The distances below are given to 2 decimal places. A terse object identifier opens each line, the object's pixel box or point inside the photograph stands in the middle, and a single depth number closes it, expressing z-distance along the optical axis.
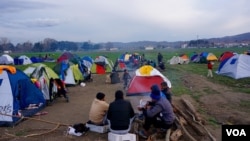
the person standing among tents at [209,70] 15.46
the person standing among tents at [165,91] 6.31
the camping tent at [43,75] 9.02
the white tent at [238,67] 14.72
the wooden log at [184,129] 5.25
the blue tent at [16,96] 6.88
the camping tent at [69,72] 12.15
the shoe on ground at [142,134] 5.47
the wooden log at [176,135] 5.27
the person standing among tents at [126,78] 11.76
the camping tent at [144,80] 9.83
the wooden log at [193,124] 5.64
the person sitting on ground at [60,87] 9.50
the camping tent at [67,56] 16.59
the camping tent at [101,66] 18.00
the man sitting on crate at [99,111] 5.82
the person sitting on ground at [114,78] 13.68
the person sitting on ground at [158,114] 5.30
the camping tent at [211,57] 27.16
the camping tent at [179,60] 27.17
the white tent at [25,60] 29.28
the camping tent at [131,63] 18.77
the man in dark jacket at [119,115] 5.06
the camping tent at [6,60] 29.48
